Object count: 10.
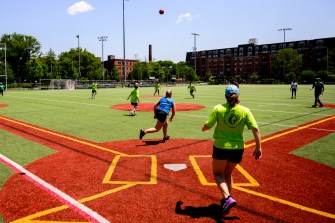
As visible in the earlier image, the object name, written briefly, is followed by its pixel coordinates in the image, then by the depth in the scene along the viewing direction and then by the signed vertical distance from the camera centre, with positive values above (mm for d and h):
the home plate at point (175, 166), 6966 -1905
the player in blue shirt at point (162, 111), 9678 -696
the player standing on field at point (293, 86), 29280 +465
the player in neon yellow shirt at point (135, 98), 17156 -437
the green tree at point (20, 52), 91938 +13016
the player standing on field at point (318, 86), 20203 +317
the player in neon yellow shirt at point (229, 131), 4637 -673
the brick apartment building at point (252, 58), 121000 +16563
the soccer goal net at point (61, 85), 63312 +1372
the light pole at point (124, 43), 60875 +10376
